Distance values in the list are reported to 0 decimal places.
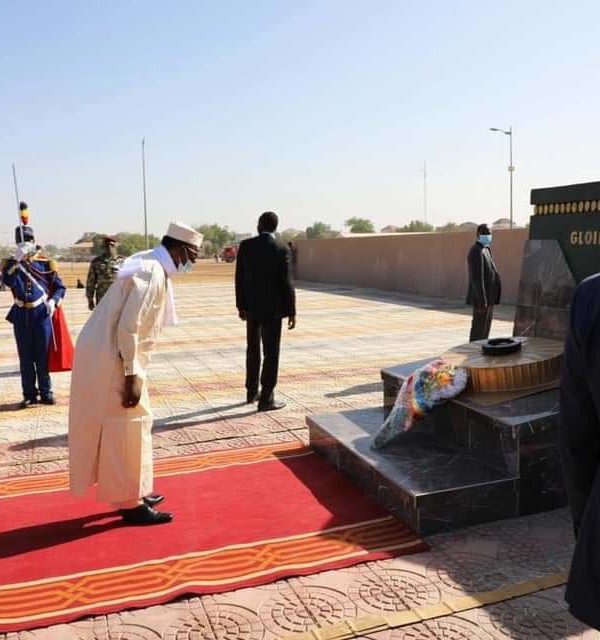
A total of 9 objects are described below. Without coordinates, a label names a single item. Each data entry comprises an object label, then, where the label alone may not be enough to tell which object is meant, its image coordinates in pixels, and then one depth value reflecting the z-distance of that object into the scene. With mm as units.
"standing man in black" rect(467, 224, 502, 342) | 7066
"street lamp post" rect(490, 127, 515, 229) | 33991
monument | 3246
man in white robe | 3113
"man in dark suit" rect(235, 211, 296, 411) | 5352
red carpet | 2668
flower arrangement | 3760
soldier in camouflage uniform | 7078
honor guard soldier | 5602
